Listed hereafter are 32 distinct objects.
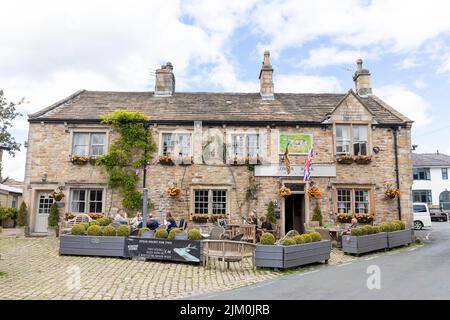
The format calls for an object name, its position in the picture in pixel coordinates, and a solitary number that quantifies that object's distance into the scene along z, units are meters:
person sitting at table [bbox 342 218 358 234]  13.16
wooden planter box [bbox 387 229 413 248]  13.64
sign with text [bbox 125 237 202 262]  10.39
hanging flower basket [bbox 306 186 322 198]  16.12
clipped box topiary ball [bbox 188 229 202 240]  10.68
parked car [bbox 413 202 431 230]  22.66
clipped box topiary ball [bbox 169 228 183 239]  10.90
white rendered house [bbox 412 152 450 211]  43.47
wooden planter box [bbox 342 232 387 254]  12.25
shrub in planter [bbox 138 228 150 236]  11.49
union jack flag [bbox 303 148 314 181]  14.85
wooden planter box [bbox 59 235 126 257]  11.02
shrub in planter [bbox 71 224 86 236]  11.38
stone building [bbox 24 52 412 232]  16.39
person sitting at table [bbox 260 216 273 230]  13.65
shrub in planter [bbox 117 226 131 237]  11.22
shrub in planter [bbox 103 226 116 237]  11.24
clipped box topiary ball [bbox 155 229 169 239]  10.94
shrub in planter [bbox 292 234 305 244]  10.38
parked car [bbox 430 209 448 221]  33.00
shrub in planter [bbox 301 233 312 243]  10.57
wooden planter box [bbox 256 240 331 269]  9.71
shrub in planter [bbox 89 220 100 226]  11.94
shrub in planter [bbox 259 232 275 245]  10.01
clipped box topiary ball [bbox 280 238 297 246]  10.02
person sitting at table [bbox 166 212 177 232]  13.10
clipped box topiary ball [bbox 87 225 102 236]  11.28
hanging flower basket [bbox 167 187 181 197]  15.95
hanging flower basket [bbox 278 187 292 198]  15.91
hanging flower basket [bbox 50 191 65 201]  15.92
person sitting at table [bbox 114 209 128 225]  13.70
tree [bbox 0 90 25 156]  29.89
